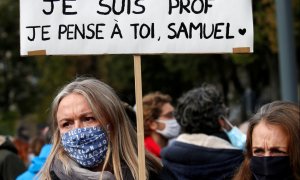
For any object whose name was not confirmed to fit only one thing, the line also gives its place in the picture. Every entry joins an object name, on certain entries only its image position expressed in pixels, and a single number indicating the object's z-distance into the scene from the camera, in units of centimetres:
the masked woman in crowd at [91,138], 655
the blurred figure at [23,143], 1789
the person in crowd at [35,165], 944
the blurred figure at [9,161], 964
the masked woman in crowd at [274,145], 637
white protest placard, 684
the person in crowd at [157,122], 1125
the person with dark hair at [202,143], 851
